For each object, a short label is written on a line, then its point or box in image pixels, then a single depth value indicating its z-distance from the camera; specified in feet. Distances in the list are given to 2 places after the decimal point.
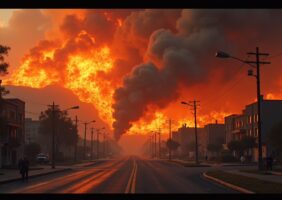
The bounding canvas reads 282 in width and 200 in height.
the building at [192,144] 578.37
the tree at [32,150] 338.73
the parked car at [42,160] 314.06
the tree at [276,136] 255.09
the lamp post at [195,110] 270.51
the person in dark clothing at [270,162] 158.27
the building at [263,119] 332.10
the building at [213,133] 539.53
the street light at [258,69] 129.55
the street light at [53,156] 213.25
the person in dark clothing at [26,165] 125.29
